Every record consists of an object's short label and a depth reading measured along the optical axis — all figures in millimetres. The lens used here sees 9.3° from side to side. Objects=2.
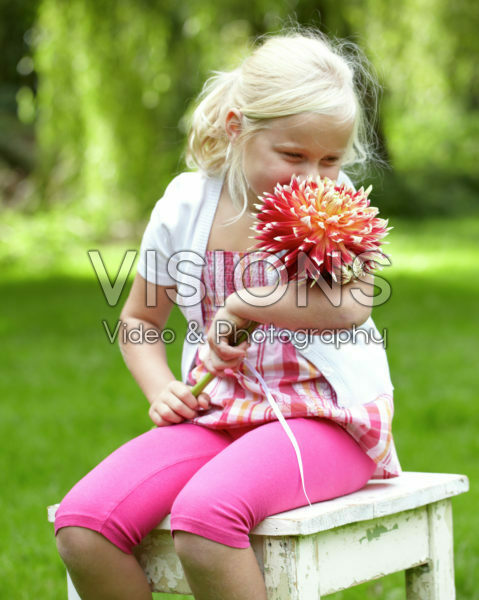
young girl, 4187
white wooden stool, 4164
